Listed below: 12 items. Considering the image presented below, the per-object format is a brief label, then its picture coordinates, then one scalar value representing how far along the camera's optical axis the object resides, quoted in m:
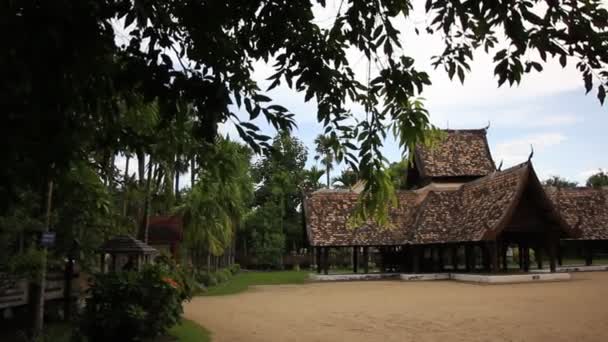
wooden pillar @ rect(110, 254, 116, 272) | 13.35
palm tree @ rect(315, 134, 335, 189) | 62.39
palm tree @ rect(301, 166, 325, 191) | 55.62
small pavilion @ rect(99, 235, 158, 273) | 12.93
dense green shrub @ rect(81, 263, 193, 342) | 9.41
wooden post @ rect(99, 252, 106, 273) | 13.97
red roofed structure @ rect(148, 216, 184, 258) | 34.88
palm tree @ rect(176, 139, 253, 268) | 29.58
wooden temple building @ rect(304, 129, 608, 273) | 24.50
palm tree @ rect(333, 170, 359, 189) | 59.48
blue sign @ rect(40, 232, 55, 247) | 8.50
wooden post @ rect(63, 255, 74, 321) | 13.92
